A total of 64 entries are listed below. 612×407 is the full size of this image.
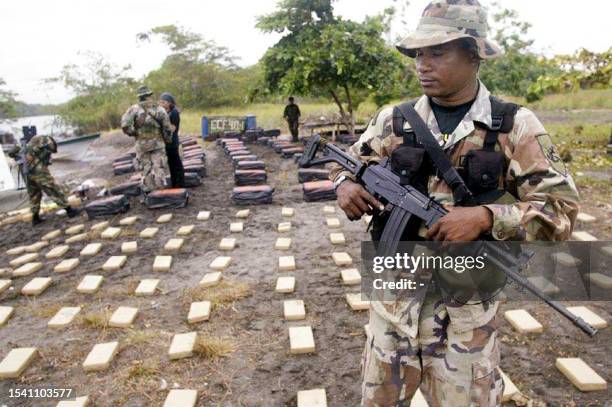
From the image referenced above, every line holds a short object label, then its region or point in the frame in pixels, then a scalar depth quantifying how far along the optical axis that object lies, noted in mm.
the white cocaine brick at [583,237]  4641
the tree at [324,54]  10812
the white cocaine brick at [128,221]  6070
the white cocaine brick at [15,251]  5548
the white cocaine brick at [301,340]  3029
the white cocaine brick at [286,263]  4383
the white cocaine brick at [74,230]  6031
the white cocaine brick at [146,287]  4023
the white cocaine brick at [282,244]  4931
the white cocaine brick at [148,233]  5574
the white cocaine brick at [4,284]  4355
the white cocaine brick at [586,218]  5164
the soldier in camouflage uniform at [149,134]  6535
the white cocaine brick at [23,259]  5070
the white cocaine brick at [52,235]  5934
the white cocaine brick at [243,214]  6161
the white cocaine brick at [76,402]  2596
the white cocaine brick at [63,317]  3559
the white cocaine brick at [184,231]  5602
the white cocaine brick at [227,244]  5016
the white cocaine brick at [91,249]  5103
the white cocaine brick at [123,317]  3477
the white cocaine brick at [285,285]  3920
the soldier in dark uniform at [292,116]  12102
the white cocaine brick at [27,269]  4711
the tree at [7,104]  23105
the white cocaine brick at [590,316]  3129
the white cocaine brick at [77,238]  5633
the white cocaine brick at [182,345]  3016
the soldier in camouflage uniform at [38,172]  6445
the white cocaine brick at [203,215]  6153
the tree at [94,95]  24234
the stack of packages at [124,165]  10002
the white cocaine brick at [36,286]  4230
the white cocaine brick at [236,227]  5598
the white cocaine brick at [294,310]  3469
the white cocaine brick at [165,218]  6130
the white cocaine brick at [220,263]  4492
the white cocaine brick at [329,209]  6108
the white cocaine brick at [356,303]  3555
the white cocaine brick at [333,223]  5516
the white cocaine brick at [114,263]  4648
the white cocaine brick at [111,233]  5598
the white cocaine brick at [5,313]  3717
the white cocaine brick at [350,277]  4004
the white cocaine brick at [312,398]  2500
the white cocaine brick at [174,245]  5086
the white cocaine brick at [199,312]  3482
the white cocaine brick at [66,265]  4703
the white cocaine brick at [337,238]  5004
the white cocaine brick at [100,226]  5922
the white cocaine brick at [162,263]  4543
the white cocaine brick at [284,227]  5511
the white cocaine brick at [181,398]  2551
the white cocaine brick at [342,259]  4422
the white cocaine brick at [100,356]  2959
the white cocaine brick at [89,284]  4148
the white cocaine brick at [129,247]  5109
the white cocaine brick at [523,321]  3104
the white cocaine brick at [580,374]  2500
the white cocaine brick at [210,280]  4105
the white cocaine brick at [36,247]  5544
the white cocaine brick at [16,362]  2951
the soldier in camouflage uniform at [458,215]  1470
